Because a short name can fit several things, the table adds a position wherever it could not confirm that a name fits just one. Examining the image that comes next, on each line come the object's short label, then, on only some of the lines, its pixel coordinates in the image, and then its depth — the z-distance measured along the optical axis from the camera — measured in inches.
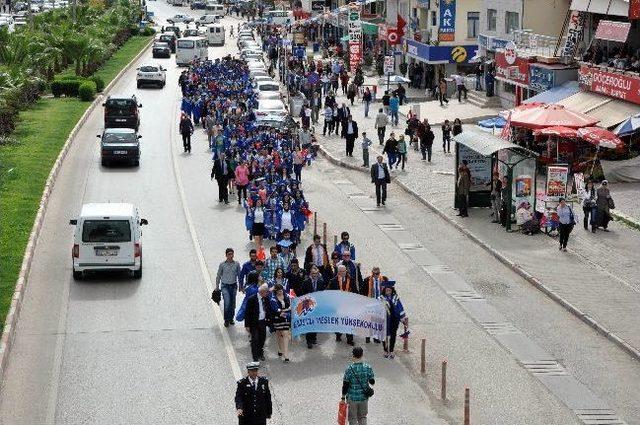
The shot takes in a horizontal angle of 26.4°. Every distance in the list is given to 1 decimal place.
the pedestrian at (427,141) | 1840.6
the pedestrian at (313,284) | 937.9
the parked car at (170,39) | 4099.4
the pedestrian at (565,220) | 1242.6
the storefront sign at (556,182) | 1376.7
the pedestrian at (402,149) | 1756.9
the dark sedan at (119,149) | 1823.3
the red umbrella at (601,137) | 1573.6
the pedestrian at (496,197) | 1392.7
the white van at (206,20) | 5216.5
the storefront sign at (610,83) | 1672.0
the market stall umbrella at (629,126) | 1609.3
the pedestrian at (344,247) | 1011.9
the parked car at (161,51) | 3826.3
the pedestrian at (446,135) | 1921.8
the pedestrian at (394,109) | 2266.2
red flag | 2659.9
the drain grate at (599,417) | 786.2
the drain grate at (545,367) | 885.8
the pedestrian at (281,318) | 892.0
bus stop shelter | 1363.2
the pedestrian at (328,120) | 2193.7
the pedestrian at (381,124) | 2016.5
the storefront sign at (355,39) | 2709.2
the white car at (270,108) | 2206.0
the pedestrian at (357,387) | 708.7
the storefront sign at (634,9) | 1747.0
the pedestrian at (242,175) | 1499.8
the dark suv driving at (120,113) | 2164.1
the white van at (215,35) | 4534.9
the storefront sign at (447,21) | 2807.6
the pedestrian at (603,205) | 1336.1
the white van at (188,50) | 3577.8
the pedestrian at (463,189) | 1439.5
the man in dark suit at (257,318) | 887.7
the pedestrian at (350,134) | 1904.5
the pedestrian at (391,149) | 1745.8
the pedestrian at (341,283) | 937.5
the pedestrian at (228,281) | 976.3
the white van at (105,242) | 1107.3
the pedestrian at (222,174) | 1520.7
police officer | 670.5
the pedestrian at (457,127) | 1923.0
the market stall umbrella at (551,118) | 1656.0
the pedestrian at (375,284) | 922.1
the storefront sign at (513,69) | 2057.1
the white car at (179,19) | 5408.5
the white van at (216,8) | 6294.3
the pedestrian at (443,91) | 2412.6
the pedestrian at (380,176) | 1510.8
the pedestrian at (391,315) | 901.2
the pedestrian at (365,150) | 1820.9
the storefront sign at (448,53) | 2763.3
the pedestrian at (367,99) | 2416.3
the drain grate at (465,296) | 1096.2
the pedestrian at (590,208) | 1347.2
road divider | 905.4
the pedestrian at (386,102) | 2323.8
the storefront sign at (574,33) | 1947.6
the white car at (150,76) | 3006.9
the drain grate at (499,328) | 992.2
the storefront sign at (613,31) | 1785.2
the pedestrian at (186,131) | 1953.5
